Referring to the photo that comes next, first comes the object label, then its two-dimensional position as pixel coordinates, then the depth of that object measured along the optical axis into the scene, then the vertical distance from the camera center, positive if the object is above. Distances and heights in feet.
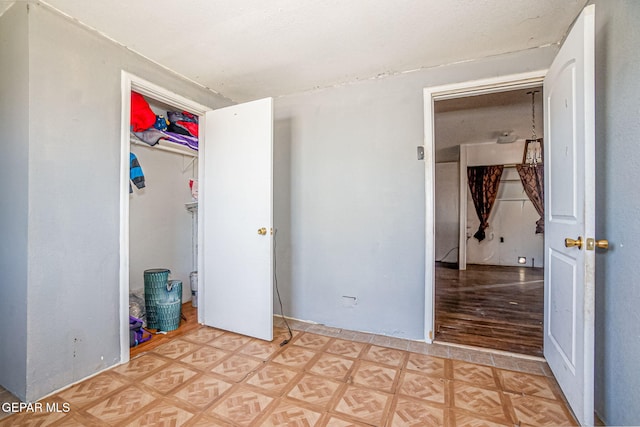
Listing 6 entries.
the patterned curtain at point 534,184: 17.42 +1.94
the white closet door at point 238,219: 7.77 -0.13
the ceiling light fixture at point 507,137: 14.95 +4.21
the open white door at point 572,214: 4.31 +0.01
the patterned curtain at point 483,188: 18.85 +1.81
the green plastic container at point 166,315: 8.43 -2.99
